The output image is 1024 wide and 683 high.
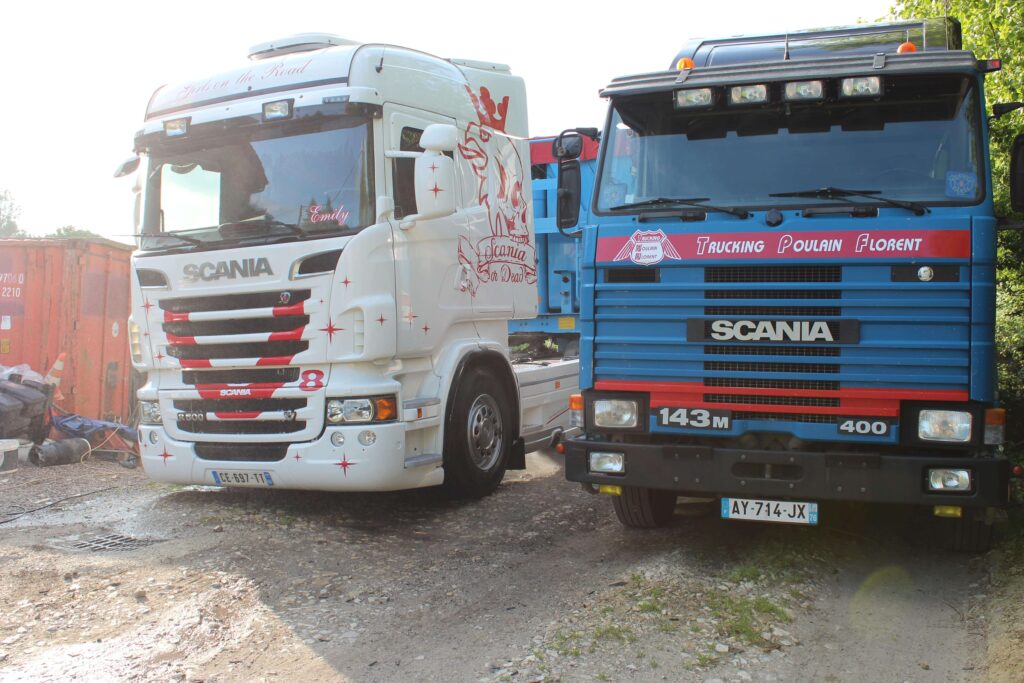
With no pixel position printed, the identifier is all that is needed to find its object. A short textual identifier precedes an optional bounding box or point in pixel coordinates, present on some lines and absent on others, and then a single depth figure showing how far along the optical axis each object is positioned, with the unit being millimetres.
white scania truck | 6137
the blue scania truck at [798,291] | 4738
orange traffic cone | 10133
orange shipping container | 10211
